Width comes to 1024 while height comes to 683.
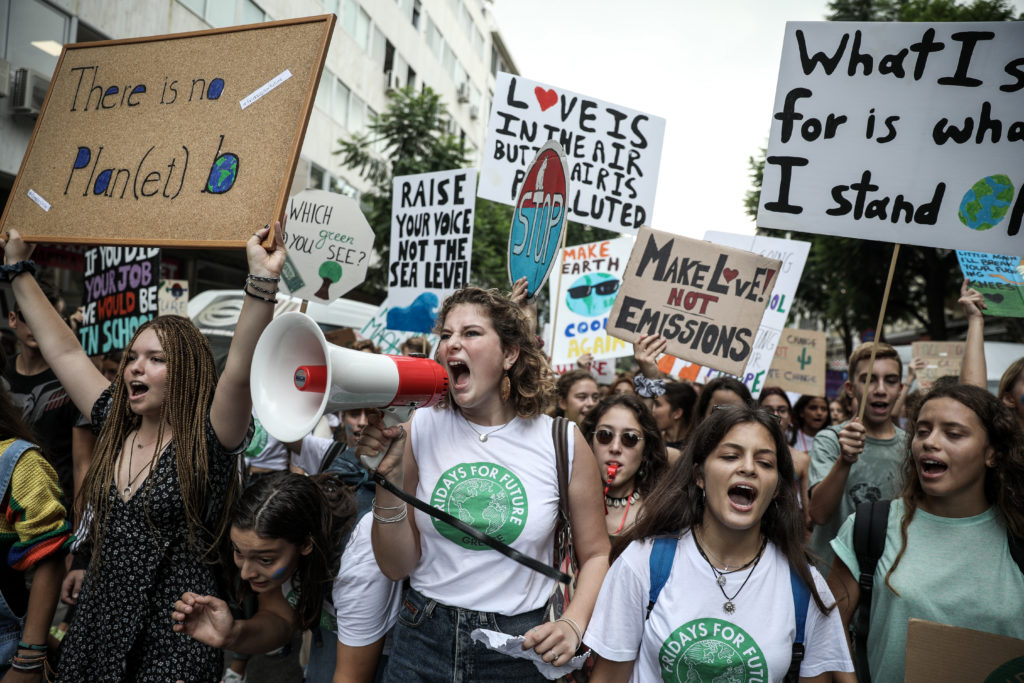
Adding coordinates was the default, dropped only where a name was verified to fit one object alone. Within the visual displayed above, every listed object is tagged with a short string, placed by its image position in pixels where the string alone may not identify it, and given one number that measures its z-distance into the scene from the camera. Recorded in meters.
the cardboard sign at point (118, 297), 4.99
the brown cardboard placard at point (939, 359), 6.72
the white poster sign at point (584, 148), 5.02
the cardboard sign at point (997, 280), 3.83
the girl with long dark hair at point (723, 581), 1.86
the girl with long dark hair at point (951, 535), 2.06
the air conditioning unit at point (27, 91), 9.38
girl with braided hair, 2.03
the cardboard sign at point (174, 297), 7.80
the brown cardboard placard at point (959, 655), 1.84
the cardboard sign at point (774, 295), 6.06
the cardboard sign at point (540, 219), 2.93
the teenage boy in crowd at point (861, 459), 3.12
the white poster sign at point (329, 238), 4.88
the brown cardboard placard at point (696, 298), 4.03
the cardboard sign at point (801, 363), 6.76
